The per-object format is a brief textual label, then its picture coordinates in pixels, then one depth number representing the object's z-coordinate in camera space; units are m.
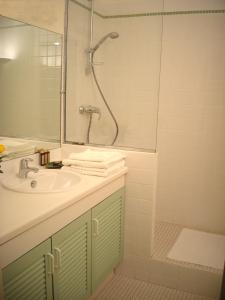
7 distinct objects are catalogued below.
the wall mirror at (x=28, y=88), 1.80
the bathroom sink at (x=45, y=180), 1.68
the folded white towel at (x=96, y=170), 1.89
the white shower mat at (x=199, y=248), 2.21
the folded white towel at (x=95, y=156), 1.93
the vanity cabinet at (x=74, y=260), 1.27
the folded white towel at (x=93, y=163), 1.89
